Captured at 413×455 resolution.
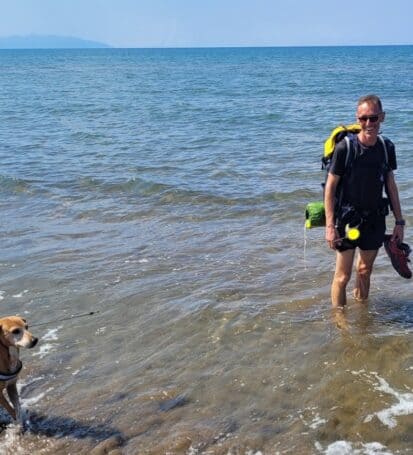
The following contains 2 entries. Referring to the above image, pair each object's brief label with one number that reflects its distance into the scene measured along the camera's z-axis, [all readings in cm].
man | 523
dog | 468
